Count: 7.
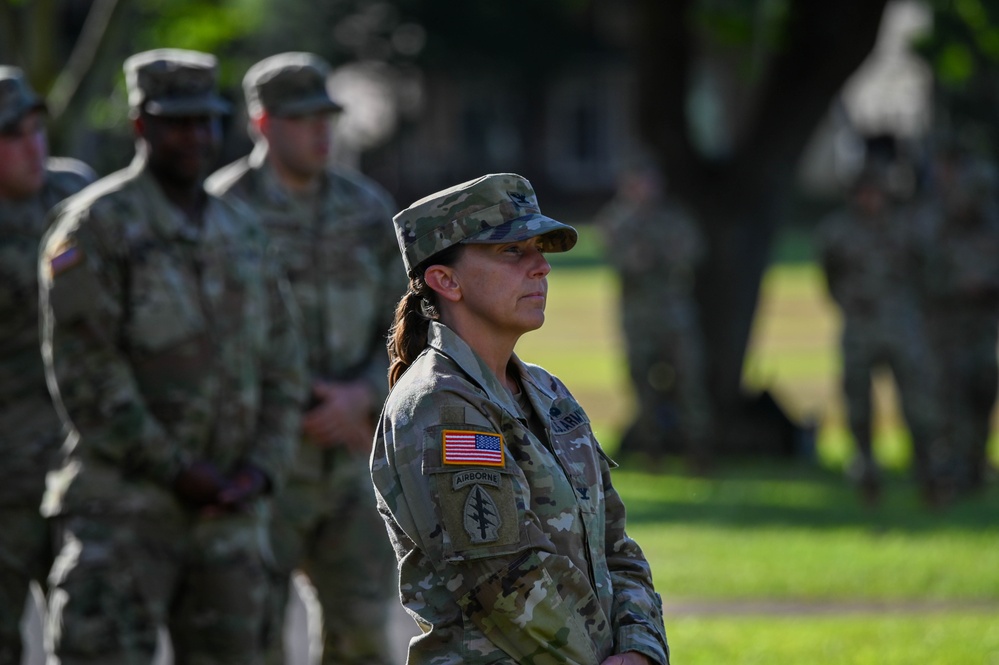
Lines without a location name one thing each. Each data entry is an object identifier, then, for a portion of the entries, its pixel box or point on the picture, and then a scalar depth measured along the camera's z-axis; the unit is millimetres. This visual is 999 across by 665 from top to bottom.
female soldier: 8227
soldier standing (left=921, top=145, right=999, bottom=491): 29984
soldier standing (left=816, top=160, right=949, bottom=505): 29219
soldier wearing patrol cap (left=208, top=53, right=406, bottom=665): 14641
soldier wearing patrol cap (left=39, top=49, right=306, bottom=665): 12484
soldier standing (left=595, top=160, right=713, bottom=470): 34406
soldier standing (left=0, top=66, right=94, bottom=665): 14625
